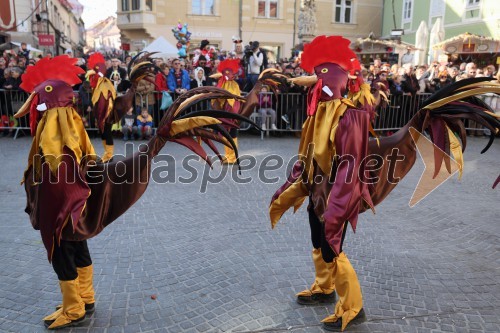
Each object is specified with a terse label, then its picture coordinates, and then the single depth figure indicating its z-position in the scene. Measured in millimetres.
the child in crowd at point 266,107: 11078
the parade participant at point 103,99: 7938
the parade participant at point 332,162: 2906
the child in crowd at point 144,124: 10367
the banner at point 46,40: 19406
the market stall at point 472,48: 16875
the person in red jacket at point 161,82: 10969
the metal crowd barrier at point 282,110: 10594
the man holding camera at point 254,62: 11266
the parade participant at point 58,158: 2959
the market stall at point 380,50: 20188
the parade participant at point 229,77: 8453
